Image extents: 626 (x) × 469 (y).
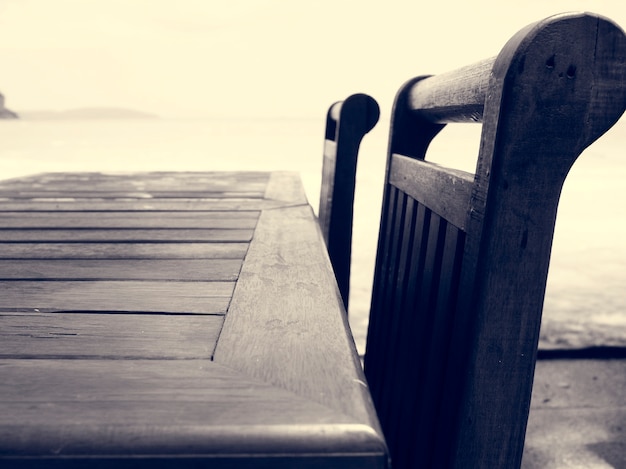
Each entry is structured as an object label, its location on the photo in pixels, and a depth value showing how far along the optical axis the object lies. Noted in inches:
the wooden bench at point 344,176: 54.4
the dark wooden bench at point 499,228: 18.1
